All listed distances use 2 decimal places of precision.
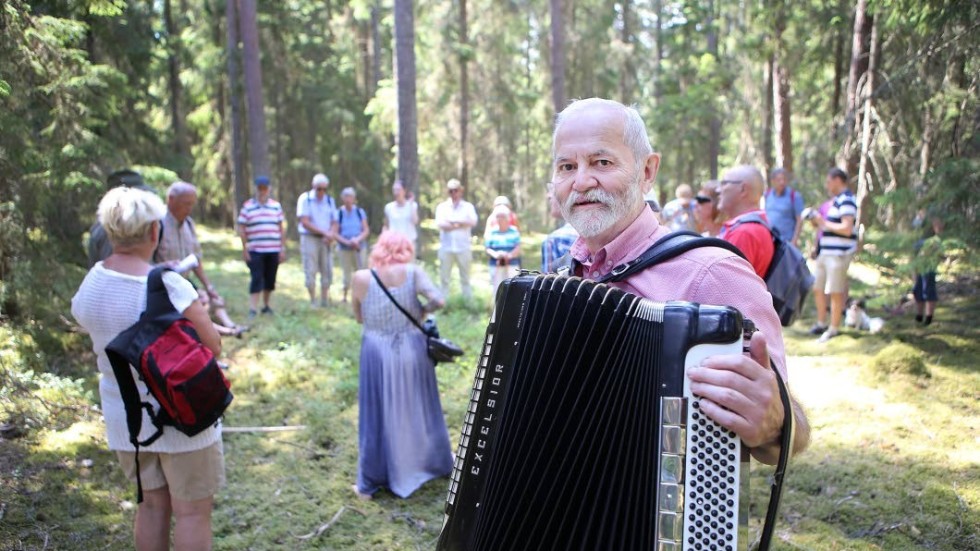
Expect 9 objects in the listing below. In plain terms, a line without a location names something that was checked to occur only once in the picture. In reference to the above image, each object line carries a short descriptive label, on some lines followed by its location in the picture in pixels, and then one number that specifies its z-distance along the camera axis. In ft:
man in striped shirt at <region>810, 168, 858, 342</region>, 24.91
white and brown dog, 27.44
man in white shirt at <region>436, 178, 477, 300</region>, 35.40
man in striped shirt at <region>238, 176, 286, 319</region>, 30.76
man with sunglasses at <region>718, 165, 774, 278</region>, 14.44
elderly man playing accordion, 5.03
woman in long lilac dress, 16.21
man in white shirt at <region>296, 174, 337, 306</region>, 34.22
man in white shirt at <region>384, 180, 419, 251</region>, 36.78
